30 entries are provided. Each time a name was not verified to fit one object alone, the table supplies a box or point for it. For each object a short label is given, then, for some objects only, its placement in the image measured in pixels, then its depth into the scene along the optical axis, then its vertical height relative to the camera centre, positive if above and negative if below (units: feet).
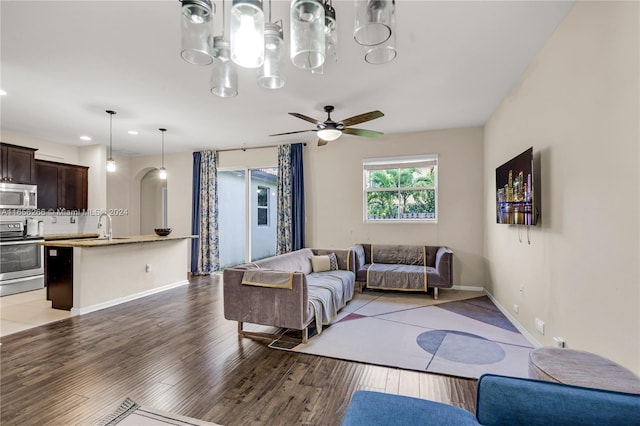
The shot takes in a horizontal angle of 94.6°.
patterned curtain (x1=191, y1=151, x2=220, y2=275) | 22.75 -0.23
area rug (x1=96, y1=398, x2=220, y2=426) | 6.23 -4.40
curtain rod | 21.44 +5.07
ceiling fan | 11.59 +3.78
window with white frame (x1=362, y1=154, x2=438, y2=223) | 18.62 +1.62
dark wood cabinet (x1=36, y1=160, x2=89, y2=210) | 19.76 +2.18
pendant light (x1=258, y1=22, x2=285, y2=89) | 4.72 +2.64
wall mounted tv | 9.47 +0.79
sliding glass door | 23.06 +0.13
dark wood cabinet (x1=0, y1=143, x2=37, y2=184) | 17.11 +3.13
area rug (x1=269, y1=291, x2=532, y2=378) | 8.73 -4.46
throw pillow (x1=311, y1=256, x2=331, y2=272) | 15.90 -2.67
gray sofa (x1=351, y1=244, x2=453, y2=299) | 15.46 -3.05
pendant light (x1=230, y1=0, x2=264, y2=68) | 3.59 +2.34
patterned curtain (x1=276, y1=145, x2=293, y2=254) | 20.61 +0.82
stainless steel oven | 16.70 -2.63
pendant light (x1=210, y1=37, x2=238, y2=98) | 5.77 +2.71
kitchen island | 13.55 -2.81
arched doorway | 27.25 +1.26
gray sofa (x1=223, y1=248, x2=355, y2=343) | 9.93 -3.05
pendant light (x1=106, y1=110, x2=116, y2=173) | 14.95 +3.05
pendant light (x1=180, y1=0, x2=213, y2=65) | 3.96 +2.64
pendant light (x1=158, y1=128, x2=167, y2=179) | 18.70 +2.63
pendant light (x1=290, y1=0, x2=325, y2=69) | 3.51 +2.31
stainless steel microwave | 17.06 +1.23
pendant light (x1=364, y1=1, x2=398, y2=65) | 3.51 +2.24
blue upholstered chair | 2.94 -2.07
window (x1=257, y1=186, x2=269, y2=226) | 24.34 +0.73
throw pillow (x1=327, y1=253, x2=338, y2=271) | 16.21 -2.62
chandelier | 3.44 +2.36
